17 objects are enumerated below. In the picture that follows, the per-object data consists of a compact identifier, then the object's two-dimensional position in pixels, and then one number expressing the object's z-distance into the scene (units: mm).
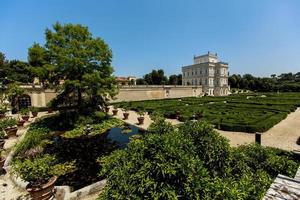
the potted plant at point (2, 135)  10529
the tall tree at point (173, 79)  66388
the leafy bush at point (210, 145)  4196
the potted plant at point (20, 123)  14887
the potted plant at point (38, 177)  4914
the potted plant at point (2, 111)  16980
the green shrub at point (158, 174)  3059
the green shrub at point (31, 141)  8898
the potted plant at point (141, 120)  15759
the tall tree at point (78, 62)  14484
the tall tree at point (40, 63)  14078
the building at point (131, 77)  66450
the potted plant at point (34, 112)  19755
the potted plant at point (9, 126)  12000
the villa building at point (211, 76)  58353
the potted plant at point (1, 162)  7036
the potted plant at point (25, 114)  17336
